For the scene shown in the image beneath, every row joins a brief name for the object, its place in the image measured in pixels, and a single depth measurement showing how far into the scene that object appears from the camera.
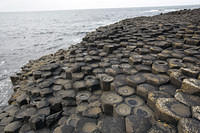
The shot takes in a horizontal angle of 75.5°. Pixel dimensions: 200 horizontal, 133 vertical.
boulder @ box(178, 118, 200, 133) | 1.04
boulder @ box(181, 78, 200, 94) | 1.42
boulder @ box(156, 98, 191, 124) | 1.22
